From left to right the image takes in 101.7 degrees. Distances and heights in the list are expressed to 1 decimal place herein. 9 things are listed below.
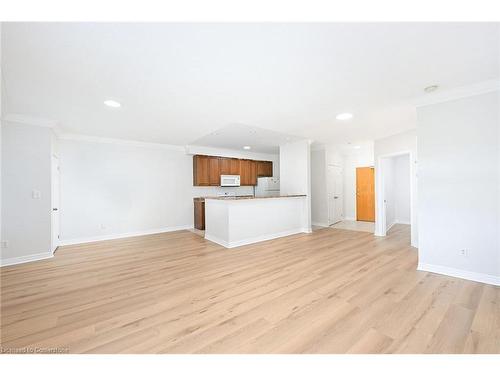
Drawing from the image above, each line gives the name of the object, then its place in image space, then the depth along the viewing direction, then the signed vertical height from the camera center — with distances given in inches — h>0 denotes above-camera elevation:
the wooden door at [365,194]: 285.9 -11.1
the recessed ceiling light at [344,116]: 136.0 +48.5
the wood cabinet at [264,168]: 295.6 +27.8
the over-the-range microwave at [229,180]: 259.1 +9.7
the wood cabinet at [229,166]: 260.1 +28.4
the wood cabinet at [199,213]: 235.3 -30.6
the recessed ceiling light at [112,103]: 112.5 +48.3
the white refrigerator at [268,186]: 280.5 +1.5
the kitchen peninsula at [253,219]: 169.8 -29.7
